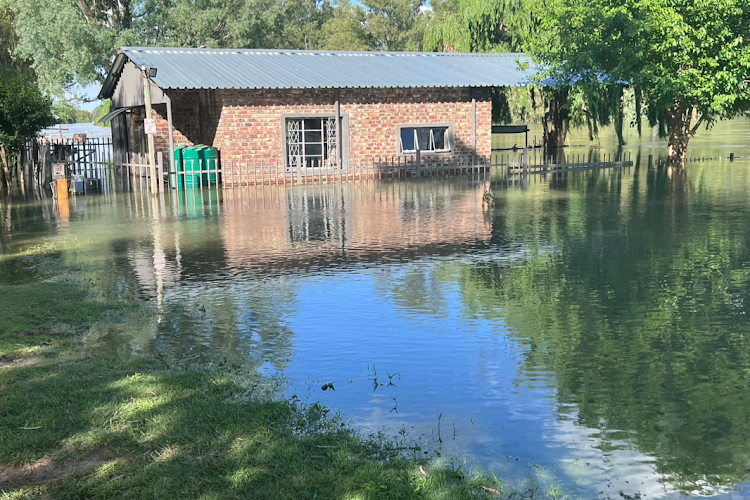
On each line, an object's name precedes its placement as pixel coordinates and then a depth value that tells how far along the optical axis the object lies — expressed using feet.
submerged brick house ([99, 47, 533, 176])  91.35
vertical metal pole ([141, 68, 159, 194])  81.20
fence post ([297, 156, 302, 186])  92.22
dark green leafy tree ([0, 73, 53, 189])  88.17
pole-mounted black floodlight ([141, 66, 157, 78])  80.89
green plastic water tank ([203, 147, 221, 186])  88.82
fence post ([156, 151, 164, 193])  81.79
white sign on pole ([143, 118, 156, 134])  79.01
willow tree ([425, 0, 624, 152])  126.62
